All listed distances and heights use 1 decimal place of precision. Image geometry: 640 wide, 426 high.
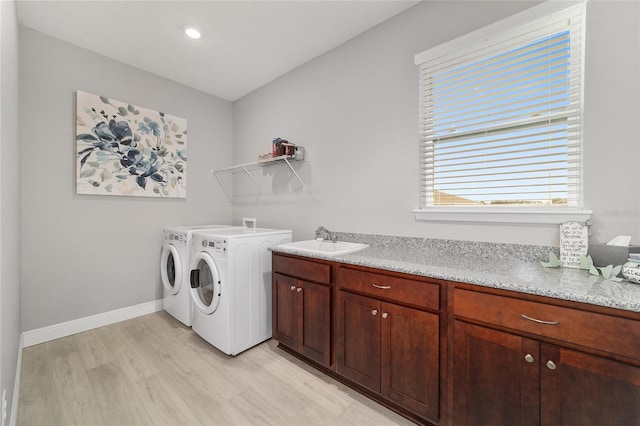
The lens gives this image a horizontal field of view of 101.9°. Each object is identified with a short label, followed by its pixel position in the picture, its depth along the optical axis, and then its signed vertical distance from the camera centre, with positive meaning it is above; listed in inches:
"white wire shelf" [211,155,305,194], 105.1 +21.1
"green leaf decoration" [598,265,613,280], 44.1 -10.3
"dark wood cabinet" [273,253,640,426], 36.0 -24.7
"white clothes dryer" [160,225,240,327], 98.5 -24.9
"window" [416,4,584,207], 55.4 +23.1
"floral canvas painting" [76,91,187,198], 97.1 +25.4
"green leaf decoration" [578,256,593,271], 48.7 -9.7
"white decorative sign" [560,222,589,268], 51.2 -6.3
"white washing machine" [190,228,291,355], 80.4 -25.3
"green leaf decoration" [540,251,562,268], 52.6 -10.3
